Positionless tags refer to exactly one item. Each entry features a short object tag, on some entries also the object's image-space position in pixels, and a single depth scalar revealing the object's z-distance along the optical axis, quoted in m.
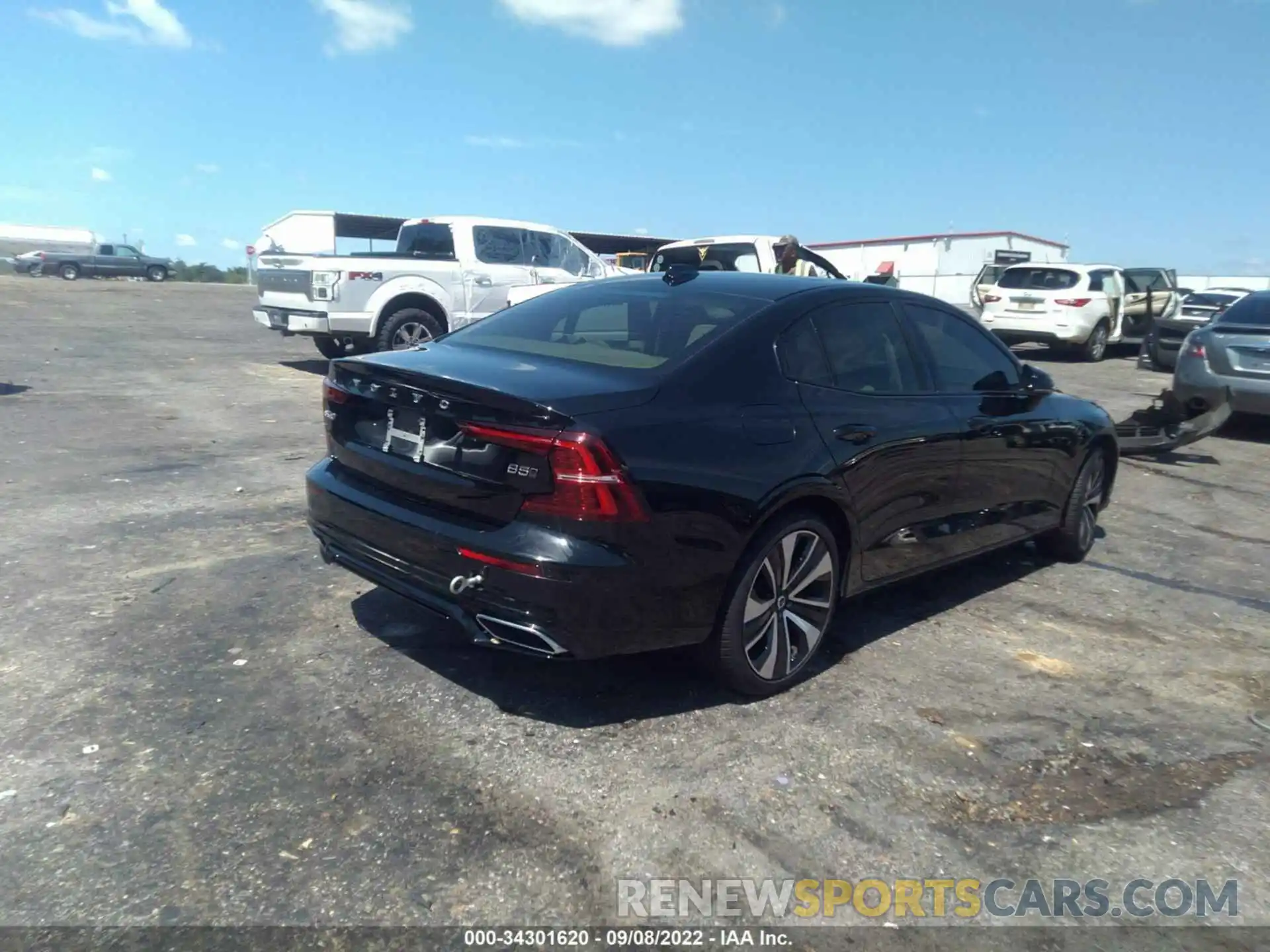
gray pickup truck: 40.66
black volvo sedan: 3.26
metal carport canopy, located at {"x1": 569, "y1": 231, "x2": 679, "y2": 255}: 27.25
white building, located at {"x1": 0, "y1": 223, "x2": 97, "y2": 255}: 54.38
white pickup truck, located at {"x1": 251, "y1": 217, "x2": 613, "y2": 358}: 11.41
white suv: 17.53
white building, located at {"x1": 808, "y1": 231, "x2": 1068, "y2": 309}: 36.22
